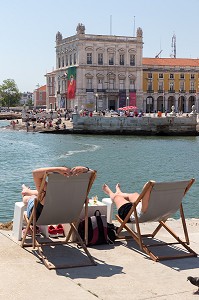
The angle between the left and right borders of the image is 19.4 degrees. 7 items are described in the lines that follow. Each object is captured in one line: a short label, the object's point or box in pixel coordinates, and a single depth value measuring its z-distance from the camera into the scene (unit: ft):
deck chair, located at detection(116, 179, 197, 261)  18.90
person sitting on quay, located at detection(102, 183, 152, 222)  19.20
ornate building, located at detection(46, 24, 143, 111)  274.98
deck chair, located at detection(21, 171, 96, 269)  18.12
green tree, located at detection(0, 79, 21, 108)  481.46
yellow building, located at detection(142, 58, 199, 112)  292.40
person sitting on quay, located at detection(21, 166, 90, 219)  18.07
